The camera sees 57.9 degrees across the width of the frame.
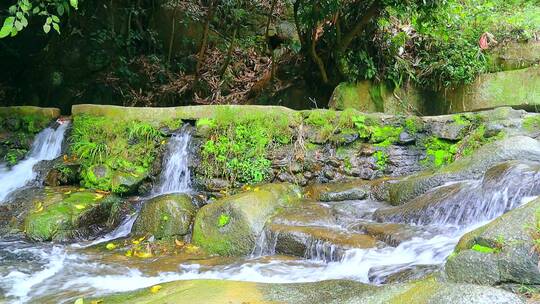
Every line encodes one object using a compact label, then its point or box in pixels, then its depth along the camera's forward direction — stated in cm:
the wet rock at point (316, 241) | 470
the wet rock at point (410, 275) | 366
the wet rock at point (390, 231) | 467
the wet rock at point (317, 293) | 278
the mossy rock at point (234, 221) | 534
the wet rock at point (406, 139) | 694
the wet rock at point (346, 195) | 623
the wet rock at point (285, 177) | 684
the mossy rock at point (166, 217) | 580
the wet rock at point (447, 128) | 676
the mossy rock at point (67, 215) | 588
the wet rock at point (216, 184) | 682
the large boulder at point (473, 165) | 554
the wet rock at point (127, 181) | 674
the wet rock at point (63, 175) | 703
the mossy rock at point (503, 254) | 299
